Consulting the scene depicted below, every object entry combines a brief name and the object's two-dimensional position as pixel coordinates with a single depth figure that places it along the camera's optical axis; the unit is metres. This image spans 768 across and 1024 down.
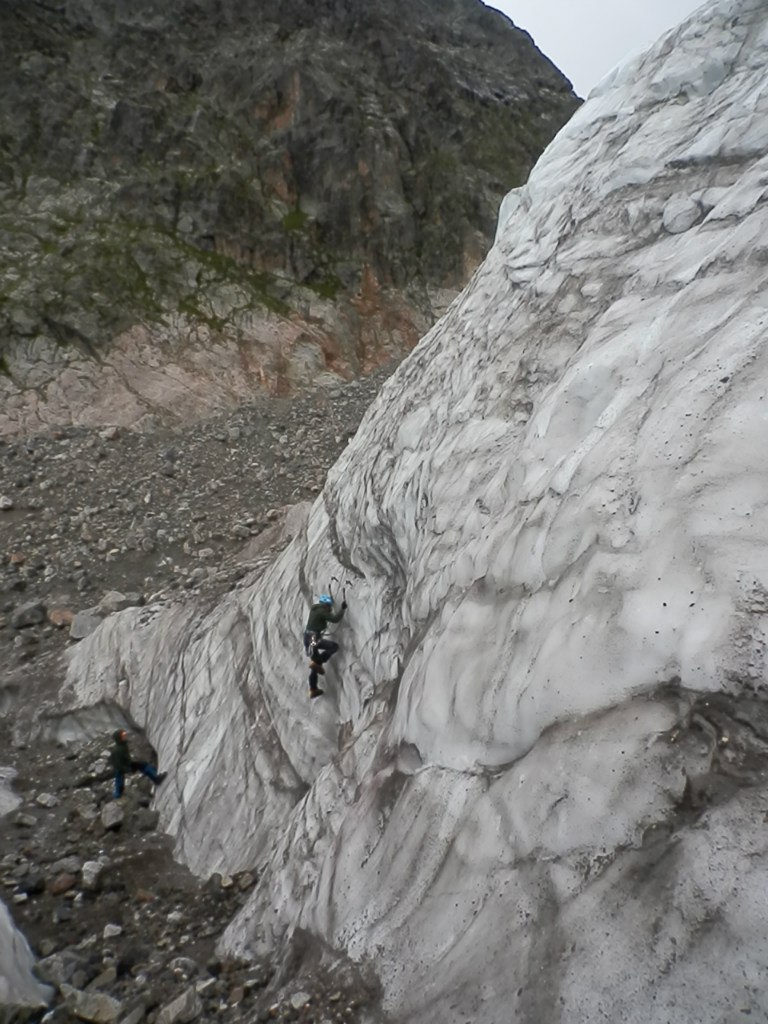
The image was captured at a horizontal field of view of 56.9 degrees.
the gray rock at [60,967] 6.03
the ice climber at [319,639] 7.67
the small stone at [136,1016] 5.35
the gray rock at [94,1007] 5.44
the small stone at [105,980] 6.00
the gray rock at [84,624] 13.93
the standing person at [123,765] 9.39
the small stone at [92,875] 7.78
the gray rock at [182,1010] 5.21
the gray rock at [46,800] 9.73
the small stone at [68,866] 8.08
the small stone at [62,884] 7.75
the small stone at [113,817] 8.99
